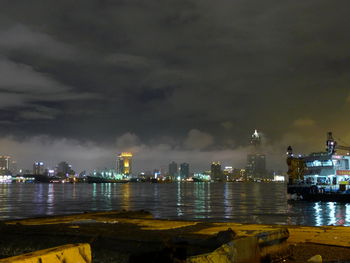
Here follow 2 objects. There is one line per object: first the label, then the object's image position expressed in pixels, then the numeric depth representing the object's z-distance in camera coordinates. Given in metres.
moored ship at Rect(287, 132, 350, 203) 87.75
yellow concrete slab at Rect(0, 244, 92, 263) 7.42
